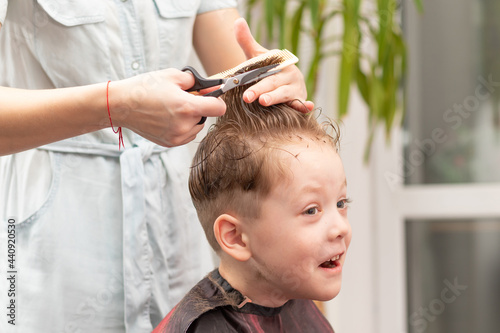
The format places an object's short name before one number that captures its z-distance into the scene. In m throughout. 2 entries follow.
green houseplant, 2.24
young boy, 0.99
